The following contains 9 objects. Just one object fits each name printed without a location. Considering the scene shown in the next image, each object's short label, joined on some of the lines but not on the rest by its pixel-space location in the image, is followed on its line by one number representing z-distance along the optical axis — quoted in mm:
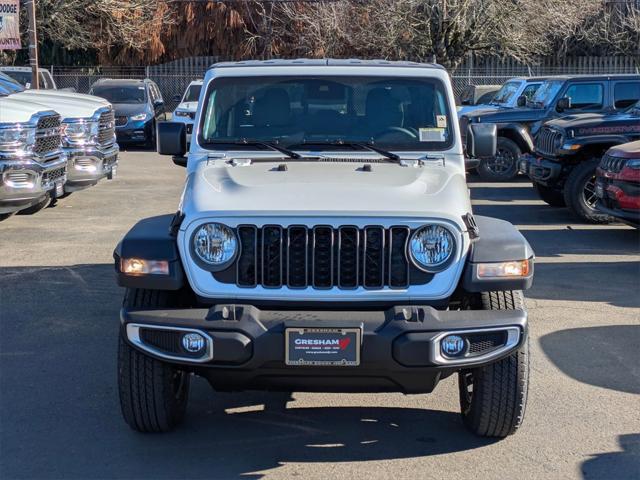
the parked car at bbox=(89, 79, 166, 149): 24672
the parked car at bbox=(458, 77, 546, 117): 18312
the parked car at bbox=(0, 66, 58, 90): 22188
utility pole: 21375
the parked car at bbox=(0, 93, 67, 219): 11461
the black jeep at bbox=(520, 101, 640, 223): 13273
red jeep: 11000
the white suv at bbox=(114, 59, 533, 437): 4805
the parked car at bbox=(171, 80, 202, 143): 23703
